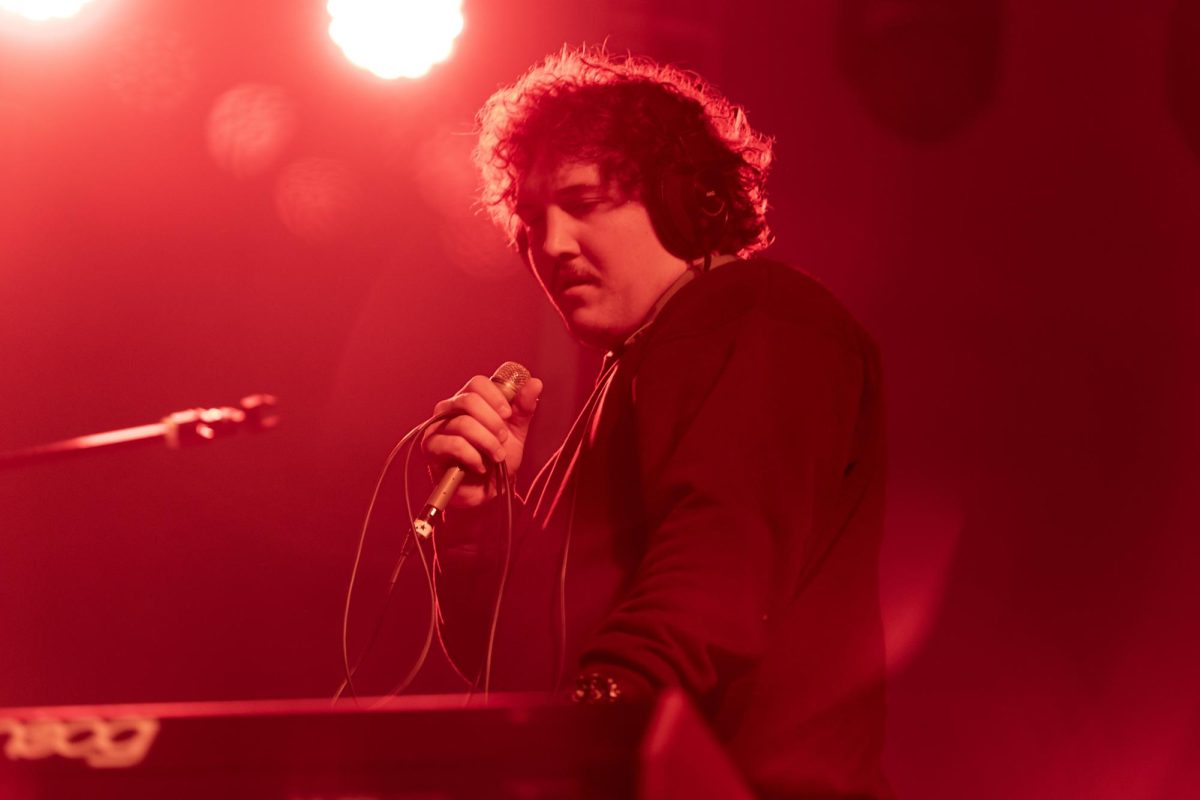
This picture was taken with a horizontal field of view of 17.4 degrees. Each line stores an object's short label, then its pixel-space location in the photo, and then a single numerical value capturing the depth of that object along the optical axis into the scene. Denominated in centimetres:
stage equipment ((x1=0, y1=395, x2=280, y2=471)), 298
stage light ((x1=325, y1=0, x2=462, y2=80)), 372
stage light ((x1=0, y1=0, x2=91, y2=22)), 371
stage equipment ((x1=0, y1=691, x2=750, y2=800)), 217
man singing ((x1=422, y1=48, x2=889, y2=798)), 290
